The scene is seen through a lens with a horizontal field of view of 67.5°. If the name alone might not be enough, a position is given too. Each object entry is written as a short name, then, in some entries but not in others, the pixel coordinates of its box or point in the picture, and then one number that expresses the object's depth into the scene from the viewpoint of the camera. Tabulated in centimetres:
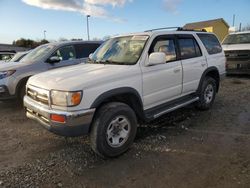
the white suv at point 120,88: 263
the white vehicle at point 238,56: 760
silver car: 492
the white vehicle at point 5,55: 974
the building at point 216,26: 3199
